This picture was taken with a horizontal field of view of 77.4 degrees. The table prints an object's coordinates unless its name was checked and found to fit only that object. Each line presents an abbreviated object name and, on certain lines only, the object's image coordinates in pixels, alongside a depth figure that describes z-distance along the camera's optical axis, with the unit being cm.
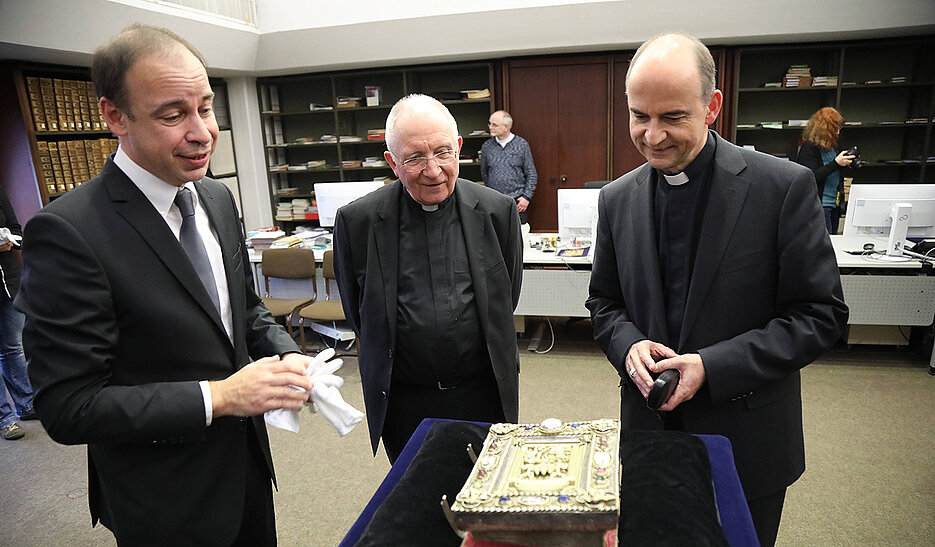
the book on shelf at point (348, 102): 714
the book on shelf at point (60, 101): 500
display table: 110
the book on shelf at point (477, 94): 681
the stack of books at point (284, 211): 755
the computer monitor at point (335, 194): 457
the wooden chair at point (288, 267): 446
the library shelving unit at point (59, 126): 480
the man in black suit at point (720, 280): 134
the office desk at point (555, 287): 424
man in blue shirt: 627
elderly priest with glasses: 177
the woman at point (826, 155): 529
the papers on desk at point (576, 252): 436
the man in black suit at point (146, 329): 104
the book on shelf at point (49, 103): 491
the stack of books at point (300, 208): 750
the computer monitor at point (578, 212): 425
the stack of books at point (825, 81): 611
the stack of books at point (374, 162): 719
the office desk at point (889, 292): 377
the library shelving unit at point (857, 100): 612
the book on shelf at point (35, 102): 482
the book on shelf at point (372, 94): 706
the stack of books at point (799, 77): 616
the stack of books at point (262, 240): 490
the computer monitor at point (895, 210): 381
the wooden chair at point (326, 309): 421
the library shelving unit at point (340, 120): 714
